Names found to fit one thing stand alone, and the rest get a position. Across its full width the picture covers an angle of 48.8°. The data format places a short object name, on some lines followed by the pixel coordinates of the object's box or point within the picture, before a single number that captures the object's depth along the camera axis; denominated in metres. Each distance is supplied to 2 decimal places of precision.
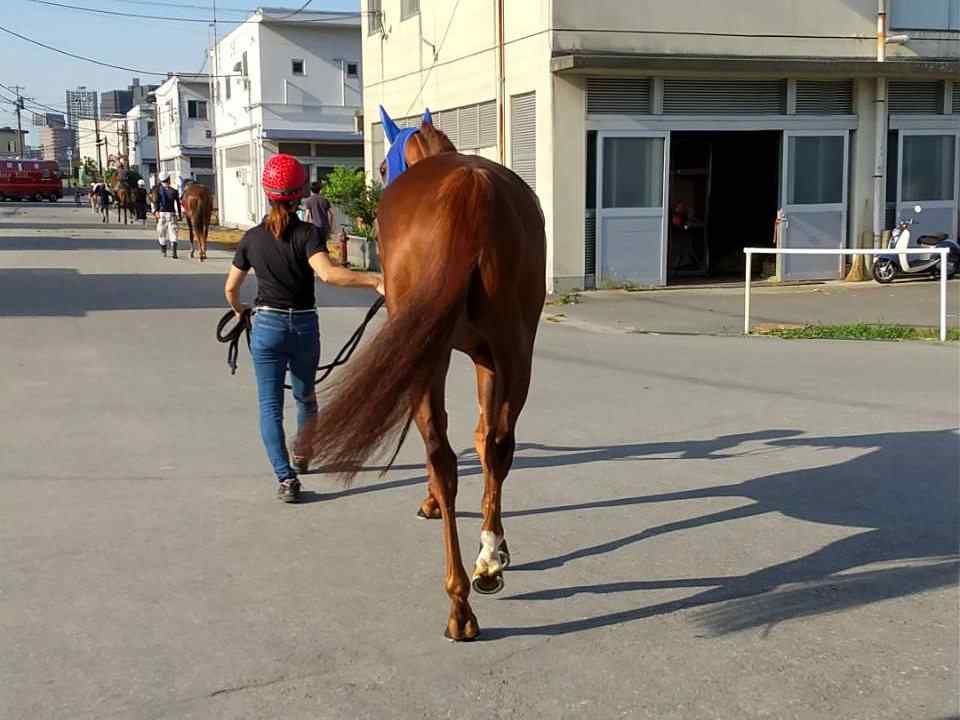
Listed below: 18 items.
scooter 18.33
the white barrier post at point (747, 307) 13.28
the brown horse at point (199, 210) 24.97
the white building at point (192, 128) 59.28
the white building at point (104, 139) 100.05
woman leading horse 6.12
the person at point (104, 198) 48.28
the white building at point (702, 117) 17.66
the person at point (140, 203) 44.84
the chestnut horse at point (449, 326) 3.98
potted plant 22.27
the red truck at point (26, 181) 79.56
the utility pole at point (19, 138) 124.16
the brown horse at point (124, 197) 43.78
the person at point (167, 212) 25.86
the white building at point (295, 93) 41.38
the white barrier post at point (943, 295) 12.15
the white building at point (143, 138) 82.00
